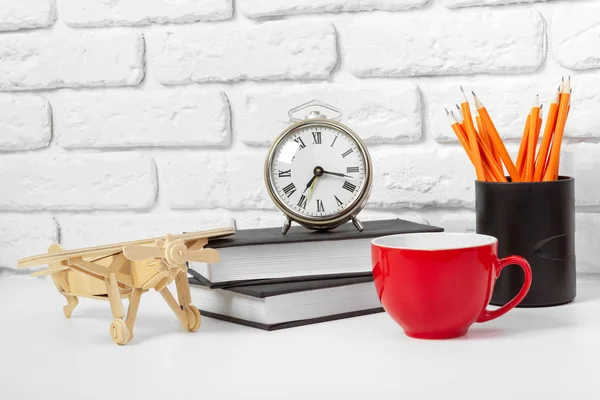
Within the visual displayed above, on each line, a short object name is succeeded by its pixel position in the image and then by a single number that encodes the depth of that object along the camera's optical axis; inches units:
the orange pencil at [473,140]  59.4
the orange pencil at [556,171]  59.3
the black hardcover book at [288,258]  58.2
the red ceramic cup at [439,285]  54.1
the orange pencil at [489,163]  59.7
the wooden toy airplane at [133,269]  55.3
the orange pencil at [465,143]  59.9
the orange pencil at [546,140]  59.3
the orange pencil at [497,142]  59.6
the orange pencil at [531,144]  59.4
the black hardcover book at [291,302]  56.9
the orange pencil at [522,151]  59.9
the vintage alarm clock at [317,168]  60.1
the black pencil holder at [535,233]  58.4
